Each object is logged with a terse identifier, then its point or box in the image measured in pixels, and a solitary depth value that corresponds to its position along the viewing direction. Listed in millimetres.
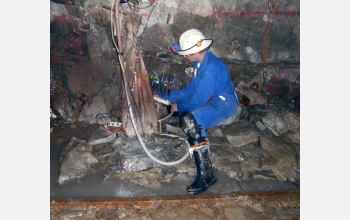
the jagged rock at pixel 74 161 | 3505
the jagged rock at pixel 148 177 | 3410
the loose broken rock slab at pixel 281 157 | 3723
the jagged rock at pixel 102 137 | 4168
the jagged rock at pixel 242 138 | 4313
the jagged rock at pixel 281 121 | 4691
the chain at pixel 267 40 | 5264
